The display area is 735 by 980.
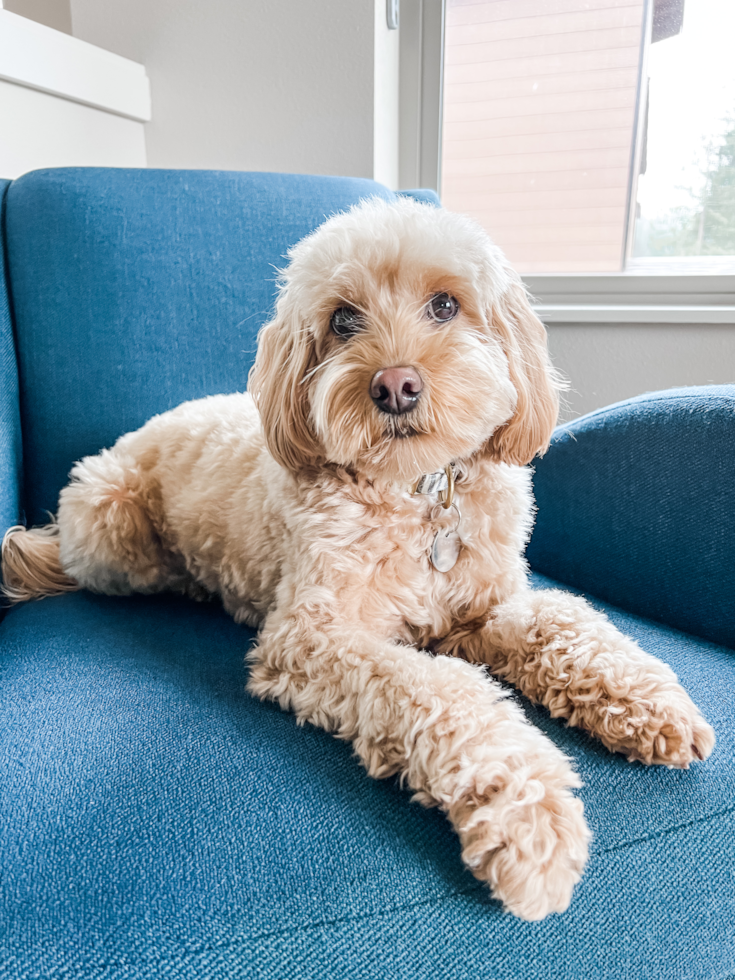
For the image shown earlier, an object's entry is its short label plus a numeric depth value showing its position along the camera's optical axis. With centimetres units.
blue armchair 78
